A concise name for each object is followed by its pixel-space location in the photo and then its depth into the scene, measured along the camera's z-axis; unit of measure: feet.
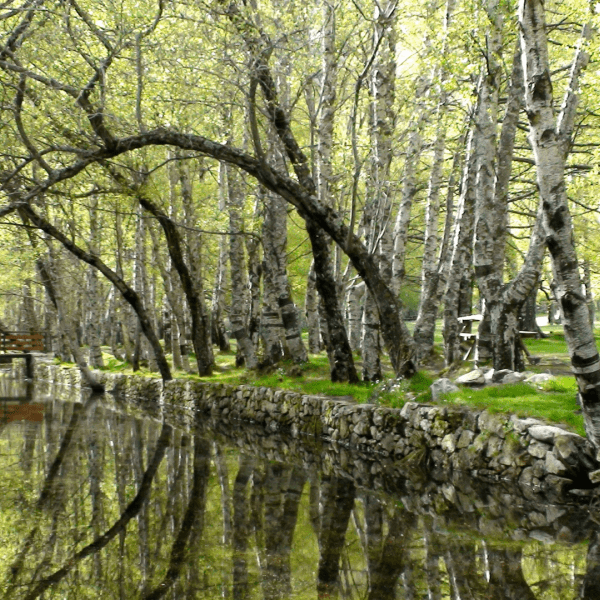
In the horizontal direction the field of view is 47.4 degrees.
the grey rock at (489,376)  39.53
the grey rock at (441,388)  39.14
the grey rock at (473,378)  40.04
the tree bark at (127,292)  67.69
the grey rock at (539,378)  38.35
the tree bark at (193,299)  67.41
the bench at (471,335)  48.34
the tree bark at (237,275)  62.95
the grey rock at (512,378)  38.37
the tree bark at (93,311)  92.53
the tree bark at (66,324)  89.35
